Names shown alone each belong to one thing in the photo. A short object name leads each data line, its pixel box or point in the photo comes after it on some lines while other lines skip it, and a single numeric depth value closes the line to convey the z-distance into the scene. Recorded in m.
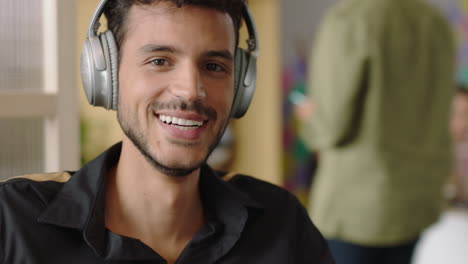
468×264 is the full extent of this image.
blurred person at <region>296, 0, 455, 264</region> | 1.92
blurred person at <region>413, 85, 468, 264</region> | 2.79
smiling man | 0.95
